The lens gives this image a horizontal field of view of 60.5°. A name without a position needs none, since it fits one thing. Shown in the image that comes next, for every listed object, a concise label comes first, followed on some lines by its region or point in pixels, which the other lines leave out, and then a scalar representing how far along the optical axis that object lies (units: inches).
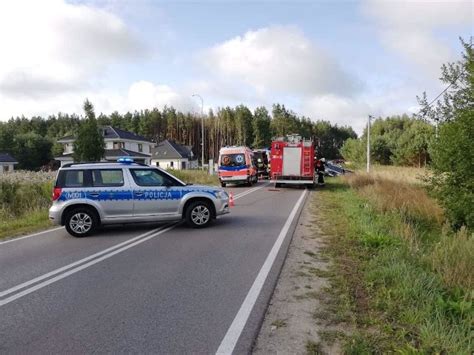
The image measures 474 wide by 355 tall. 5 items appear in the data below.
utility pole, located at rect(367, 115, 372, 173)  1359.9
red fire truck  917.2
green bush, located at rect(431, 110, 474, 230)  474.6
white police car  388.8
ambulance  1018.1
